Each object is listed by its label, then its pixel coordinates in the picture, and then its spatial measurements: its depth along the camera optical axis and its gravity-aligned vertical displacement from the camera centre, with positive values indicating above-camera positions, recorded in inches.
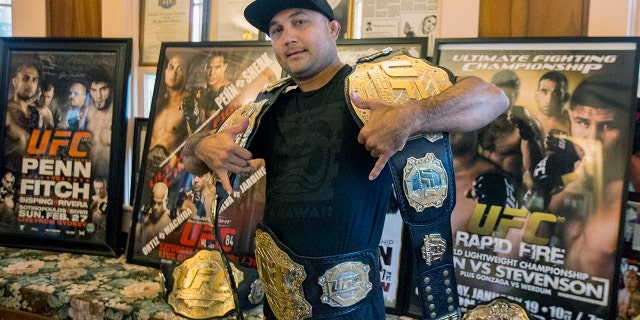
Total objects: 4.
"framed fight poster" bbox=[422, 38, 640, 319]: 53.6 -1.7
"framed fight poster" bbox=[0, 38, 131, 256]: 87.6 -1.0
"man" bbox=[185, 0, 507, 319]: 40.4 -1.1
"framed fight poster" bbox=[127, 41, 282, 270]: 76.1 -2.7
